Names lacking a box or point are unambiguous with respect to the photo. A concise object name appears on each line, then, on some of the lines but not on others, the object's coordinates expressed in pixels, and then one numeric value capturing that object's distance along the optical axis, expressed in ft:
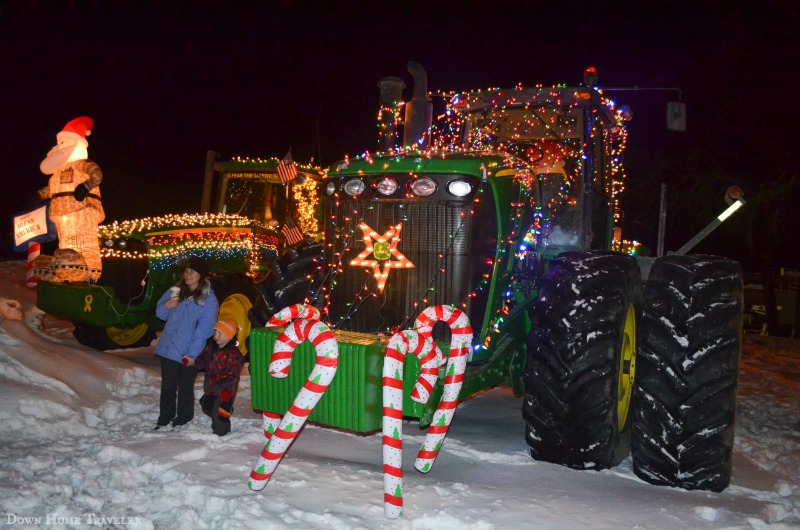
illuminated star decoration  18.54
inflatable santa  28.09
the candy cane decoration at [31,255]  33.29
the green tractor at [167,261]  28.04
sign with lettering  29.25
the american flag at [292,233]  35.53
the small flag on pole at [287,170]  34.88
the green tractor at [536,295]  15.99
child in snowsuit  19.49
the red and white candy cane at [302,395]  14.74
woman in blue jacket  20.42
